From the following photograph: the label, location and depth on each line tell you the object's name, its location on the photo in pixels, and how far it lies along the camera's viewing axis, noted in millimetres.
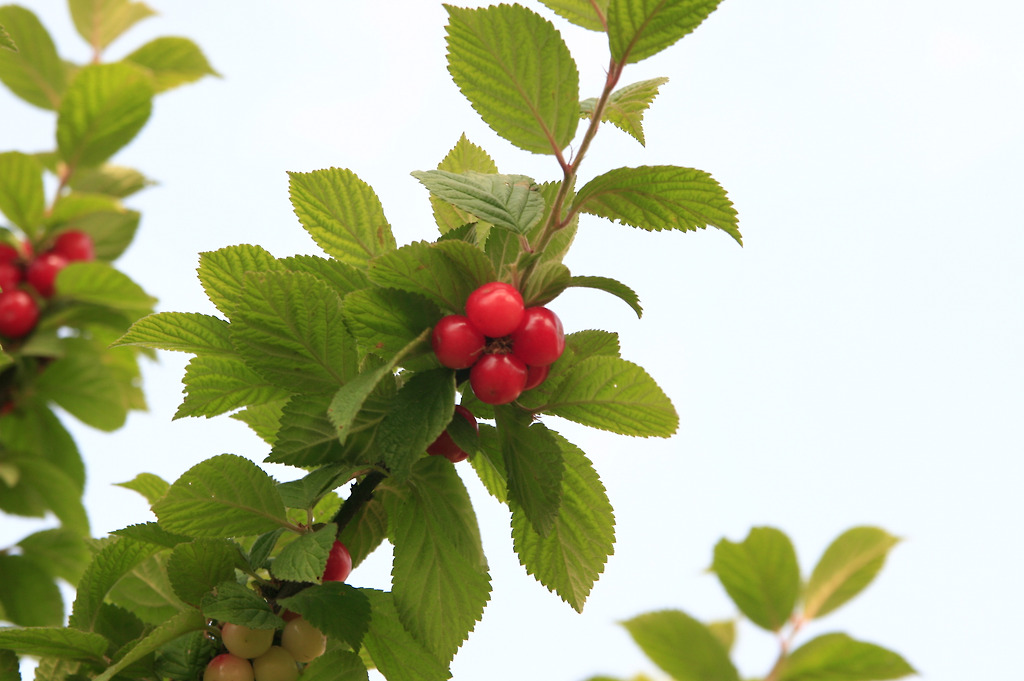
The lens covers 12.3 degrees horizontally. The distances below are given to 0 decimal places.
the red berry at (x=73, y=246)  1463
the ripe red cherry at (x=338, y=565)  1029
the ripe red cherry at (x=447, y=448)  1033
